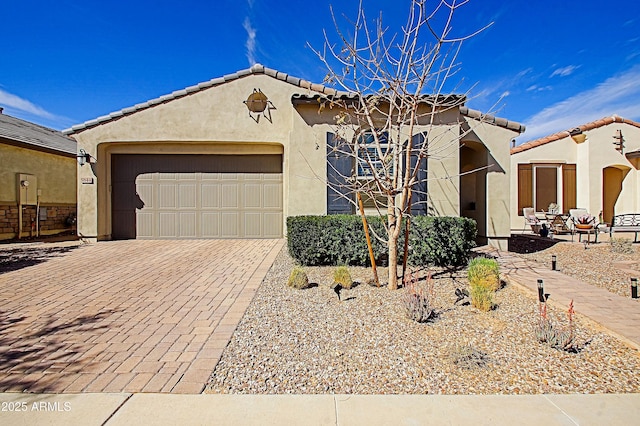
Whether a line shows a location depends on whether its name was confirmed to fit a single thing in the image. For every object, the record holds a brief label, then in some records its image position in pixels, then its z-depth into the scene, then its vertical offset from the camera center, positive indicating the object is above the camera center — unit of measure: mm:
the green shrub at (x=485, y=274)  5164 -960
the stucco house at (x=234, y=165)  9164 +1384
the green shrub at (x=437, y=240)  6656 -562
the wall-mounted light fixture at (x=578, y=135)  13031 +2827
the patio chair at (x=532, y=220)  11648 -321
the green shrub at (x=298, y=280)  5465 -1098
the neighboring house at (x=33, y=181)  11836 +1113
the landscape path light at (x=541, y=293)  4559 -1075
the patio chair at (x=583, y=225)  10008 -421
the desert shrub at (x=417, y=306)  4012 -1118
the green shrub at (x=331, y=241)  6820 -600
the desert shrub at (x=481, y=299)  4383 -1123
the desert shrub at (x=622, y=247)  8305 -882
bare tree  4988 +2306
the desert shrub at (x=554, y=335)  3314 -1217
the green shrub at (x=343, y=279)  5371 -1049
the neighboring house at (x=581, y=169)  13062 +1574
